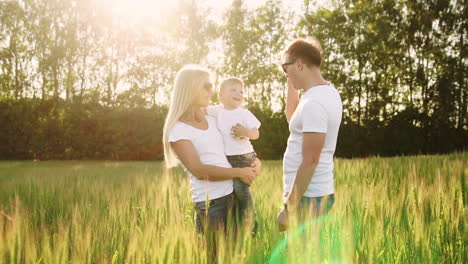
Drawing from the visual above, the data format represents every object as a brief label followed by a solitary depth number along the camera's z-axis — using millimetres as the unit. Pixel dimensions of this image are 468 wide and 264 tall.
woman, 2447
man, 2047
